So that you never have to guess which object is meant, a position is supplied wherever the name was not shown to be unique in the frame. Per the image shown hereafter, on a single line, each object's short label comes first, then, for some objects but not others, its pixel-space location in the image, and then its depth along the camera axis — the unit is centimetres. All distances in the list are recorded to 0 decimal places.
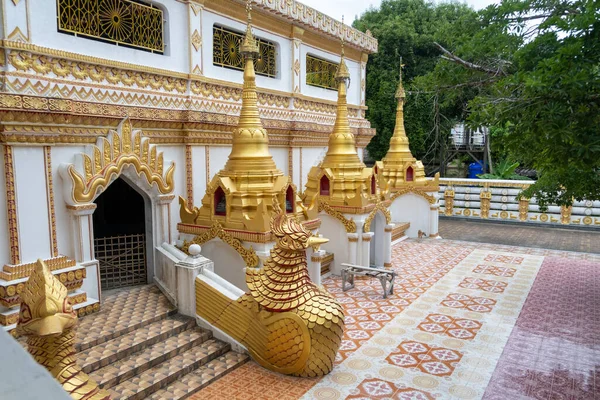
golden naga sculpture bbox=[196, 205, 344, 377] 657
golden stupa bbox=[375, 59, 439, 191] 1738
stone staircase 608
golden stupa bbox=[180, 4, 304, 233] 884
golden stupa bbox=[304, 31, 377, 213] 1205
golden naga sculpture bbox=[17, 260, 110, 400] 421
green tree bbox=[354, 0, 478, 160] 2625
